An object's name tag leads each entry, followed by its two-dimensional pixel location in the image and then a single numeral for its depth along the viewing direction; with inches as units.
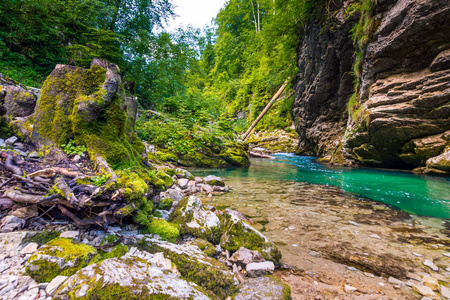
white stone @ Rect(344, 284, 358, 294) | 81.0
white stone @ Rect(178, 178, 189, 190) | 227.1
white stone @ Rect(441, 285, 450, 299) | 77.2
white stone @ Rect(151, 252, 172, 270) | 70.9
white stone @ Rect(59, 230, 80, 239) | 68.8
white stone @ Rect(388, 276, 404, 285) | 85.1
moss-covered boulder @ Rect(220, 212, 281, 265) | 100.3
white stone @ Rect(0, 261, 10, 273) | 52.7
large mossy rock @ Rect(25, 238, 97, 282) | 54.2
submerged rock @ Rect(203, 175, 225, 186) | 253.3
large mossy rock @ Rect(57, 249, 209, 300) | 51.2
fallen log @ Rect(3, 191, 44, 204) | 66.5
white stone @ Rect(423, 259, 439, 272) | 94.9
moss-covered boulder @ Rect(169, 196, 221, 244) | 108.0
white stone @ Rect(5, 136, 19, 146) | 105.8
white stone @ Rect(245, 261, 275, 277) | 89.8
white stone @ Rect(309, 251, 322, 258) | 108.3
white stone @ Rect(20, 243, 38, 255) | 60.1
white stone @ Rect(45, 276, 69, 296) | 50.5
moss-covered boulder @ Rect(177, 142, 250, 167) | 388.5
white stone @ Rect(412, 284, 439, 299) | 77.9
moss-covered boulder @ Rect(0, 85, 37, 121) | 127.1
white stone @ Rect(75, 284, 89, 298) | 49.6
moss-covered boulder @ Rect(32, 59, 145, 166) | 116.3
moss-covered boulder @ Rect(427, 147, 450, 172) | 305.7
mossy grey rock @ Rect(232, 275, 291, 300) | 70.6
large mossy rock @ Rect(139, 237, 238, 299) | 74.6
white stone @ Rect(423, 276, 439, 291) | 82.0
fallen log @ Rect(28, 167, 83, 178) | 77.4
